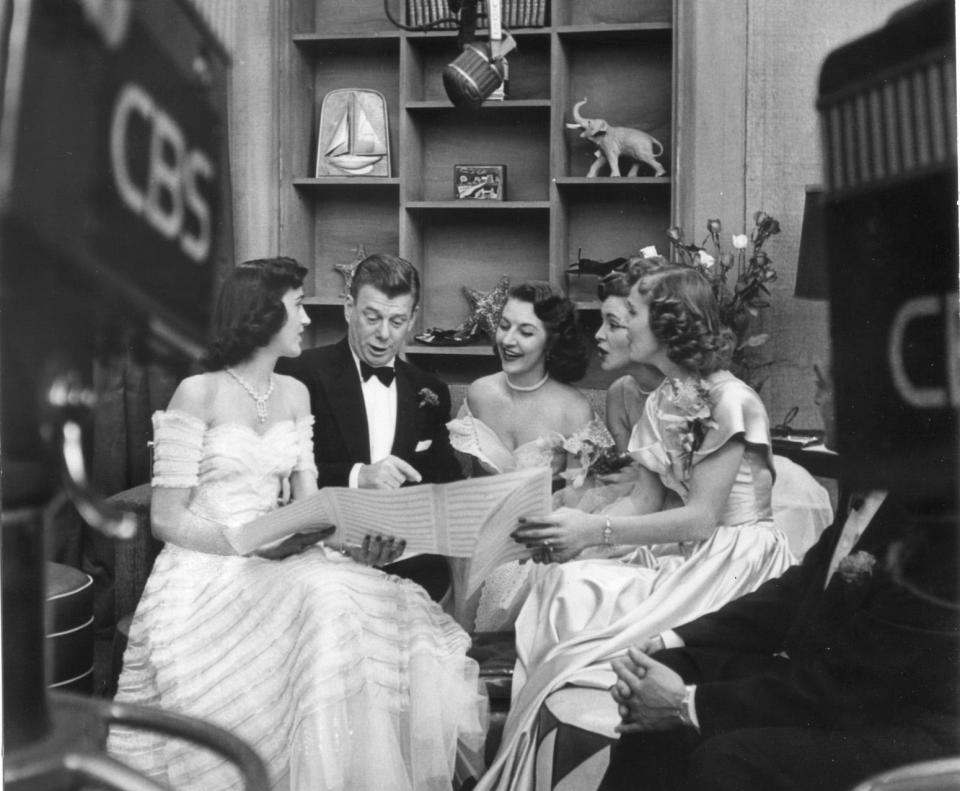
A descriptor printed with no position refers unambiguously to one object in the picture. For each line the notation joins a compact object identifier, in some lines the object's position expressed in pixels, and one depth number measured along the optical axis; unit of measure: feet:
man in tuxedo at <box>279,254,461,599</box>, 6.48
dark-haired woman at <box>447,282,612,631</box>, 6.64
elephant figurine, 6.29
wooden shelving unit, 6.27
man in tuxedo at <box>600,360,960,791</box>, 5.51
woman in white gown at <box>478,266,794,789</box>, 6.19
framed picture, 6.39
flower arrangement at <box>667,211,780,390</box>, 6.06
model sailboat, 6.30
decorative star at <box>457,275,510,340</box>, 6.60
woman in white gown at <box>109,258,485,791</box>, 6.19
